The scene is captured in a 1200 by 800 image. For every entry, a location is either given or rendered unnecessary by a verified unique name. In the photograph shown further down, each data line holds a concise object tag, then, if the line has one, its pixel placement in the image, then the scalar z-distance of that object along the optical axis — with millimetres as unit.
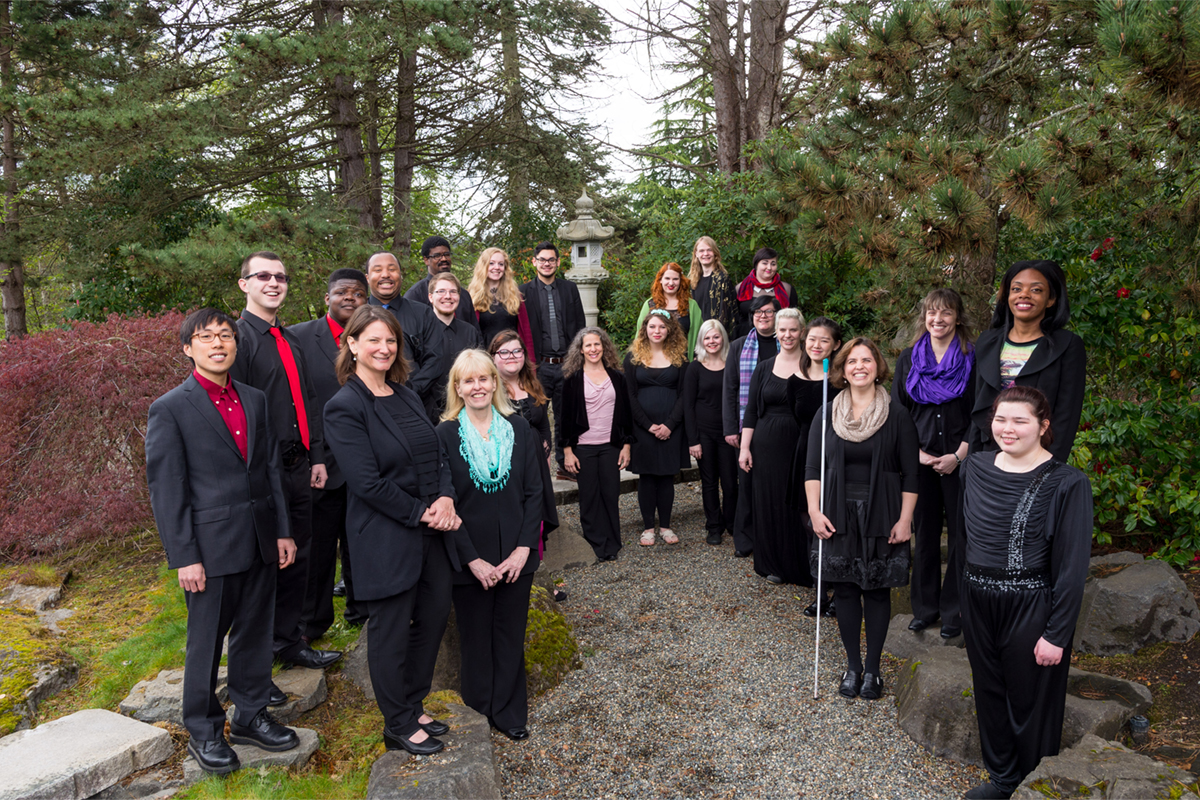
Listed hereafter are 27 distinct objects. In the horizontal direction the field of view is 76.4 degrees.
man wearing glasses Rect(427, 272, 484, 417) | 4736
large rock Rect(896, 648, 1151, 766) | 3322
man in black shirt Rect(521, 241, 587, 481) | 6359
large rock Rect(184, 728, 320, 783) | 3018
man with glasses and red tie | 3668
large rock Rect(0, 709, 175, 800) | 2947
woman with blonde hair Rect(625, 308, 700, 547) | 5926
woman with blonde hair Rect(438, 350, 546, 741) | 3465
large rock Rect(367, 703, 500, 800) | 2795
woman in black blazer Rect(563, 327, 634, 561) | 5625
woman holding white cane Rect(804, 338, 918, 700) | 3779
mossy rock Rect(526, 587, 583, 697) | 4070
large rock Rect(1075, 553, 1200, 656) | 4121
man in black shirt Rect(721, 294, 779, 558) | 5406
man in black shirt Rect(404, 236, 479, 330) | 5293
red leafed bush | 5426
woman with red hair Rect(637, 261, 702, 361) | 6496
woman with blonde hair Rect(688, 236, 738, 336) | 6438
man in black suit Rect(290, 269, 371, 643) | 4082
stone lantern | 10039
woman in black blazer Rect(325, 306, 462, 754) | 3023
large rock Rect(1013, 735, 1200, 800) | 2604
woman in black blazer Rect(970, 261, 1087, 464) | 3645
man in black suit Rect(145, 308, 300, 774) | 2914
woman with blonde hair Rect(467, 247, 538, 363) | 5746
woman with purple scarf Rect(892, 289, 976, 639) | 4129
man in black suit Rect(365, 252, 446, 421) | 4551
